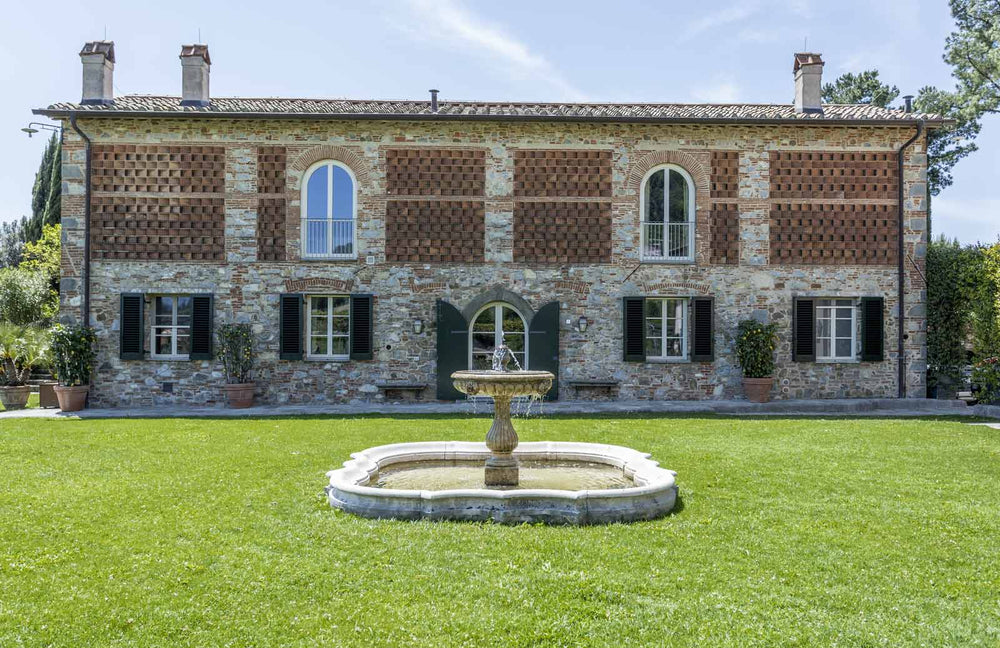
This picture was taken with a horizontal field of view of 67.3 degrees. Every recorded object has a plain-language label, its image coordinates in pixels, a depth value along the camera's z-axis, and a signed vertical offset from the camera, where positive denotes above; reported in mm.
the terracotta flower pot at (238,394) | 15203 -1121
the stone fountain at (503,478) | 5777 -1249
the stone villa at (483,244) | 15766 +2080
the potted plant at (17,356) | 15859 -406
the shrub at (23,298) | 21953 +1167
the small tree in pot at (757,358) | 15484 -278
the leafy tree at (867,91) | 31859 +10881
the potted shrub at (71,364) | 15008 -533
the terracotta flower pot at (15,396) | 15820 -1257
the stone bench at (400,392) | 15727 -1076
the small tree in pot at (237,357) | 15305 -366
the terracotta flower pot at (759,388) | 15461 -900
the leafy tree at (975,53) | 23438 +9332
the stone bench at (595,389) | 15836 -977
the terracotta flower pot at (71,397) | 14922 -1189
